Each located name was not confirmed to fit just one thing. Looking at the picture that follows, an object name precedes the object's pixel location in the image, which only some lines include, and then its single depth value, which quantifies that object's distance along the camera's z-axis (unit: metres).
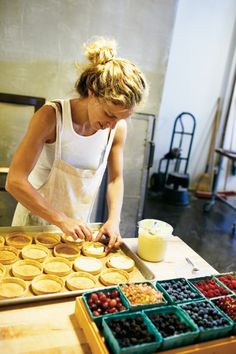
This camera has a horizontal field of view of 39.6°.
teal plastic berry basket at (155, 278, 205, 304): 1.15
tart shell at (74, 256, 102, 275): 1.40
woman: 1.43
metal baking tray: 1.14
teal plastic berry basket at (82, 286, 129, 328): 1.01
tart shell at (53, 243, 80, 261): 1.49
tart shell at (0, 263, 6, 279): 1.29
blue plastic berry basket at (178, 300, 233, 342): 1.02
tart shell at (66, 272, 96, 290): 1.27
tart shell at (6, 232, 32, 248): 1.51
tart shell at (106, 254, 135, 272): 1.45
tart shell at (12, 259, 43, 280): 1.29
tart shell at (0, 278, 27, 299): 1.16
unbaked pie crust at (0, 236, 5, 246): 1.50
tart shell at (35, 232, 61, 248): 1.55
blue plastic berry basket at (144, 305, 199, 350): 0.96
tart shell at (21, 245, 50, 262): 1.43
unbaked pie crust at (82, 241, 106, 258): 1.53
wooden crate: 0.95
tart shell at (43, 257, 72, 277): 1.35
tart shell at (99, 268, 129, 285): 1.34
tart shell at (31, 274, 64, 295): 1.22
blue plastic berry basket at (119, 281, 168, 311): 1.08
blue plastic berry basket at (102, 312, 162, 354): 0.90
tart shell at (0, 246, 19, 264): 1.38
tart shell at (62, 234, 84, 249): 1.61
